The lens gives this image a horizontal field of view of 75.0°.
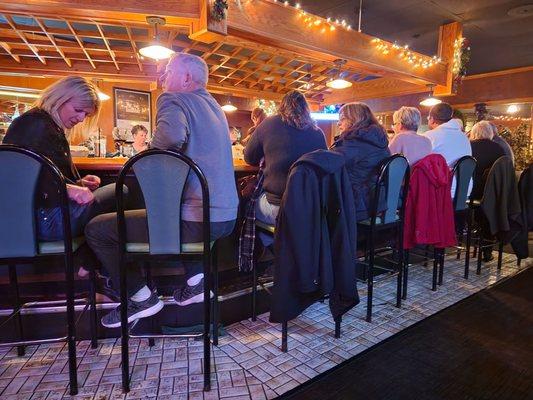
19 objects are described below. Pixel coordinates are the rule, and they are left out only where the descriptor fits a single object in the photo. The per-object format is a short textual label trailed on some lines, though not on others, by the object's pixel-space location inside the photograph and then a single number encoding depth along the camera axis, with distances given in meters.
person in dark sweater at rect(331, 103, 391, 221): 2.20
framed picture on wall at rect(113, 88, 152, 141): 7.35
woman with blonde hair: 1.41
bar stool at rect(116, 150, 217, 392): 1.37
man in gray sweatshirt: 1.50
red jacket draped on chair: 2.50
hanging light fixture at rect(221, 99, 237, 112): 8.12
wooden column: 5.11
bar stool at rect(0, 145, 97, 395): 1.28
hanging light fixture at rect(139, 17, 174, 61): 2.87
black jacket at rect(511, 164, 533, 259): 3.30
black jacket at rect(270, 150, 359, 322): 1.68
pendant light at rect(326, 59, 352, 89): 4.94
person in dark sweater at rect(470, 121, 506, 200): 3.39
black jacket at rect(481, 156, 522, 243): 3.03
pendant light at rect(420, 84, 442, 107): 6.16
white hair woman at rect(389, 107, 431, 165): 2.77
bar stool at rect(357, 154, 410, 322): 2.17
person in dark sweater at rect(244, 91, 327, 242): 1.94
